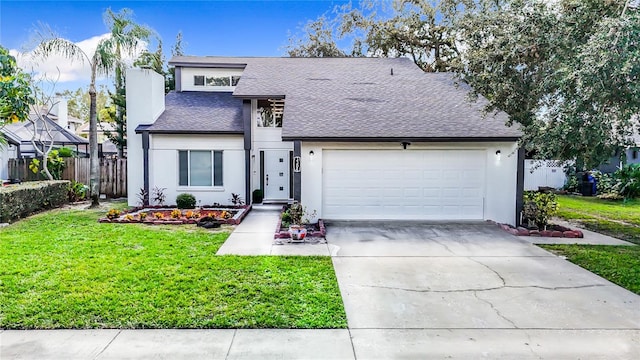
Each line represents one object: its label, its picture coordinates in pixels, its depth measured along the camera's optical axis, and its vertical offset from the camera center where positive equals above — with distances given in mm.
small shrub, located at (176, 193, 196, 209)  13422 -1243
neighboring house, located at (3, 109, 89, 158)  21372 +1431
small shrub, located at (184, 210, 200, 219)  11656 -1484
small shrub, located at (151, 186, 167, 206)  13977 -1095
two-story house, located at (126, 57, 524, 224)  11336 +722
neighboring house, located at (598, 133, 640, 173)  22547 +260
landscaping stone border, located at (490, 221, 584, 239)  9828 -1634
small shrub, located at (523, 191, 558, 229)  10375 -1132
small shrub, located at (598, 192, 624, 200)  17891 -1336
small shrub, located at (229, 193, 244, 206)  13938 -1248
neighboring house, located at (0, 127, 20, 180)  17672 +445
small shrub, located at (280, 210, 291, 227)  10219 -1392
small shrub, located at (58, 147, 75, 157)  18547 +471
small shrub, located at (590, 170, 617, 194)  18688 -791
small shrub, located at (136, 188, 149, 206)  13883 -1153
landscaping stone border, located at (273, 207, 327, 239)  9266 -1616
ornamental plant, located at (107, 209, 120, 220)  11445 -1450
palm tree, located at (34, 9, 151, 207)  14516 +4067
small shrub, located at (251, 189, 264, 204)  14430 -1144
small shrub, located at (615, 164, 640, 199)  17547 -688
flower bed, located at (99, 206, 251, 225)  11195 -1523
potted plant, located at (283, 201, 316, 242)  8992 -1429
